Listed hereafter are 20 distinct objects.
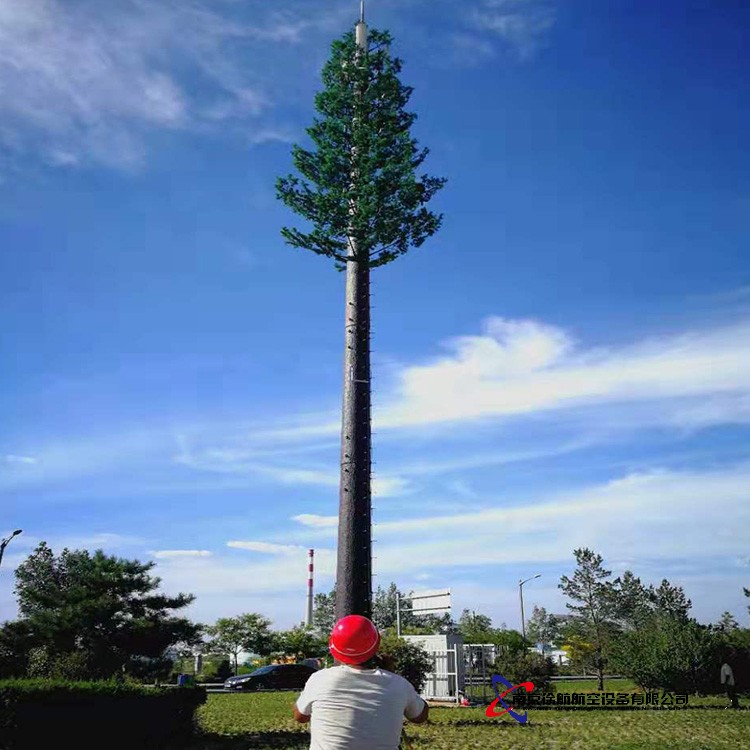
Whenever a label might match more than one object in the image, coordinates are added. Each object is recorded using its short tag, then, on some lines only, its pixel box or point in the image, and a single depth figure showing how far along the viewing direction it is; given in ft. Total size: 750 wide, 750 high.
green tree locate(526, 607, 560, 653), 361.59
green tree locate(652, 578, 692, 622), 90.68
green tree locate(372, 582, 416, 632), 258.04
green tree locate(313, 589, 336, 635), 255.91
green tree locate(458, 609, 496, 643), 155.22
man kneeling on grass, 13.41
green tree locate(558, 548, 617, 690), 216.95
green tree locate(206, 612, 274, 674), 195.42
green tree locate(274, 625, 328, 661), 189.37
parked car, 118.73
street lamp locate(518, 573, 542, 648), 175.79
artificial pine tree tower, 52.21
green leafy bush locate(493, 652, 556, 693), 81.46
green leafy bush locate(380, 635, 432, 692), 75.16
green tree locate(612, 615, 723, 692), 85.25
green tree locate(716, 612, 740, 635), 301.92
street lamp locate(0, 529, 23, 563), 109.91
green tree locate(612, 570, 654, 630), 228.43
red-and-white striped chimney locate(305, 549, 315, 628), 260.21
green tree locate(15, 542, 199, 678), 67.51
